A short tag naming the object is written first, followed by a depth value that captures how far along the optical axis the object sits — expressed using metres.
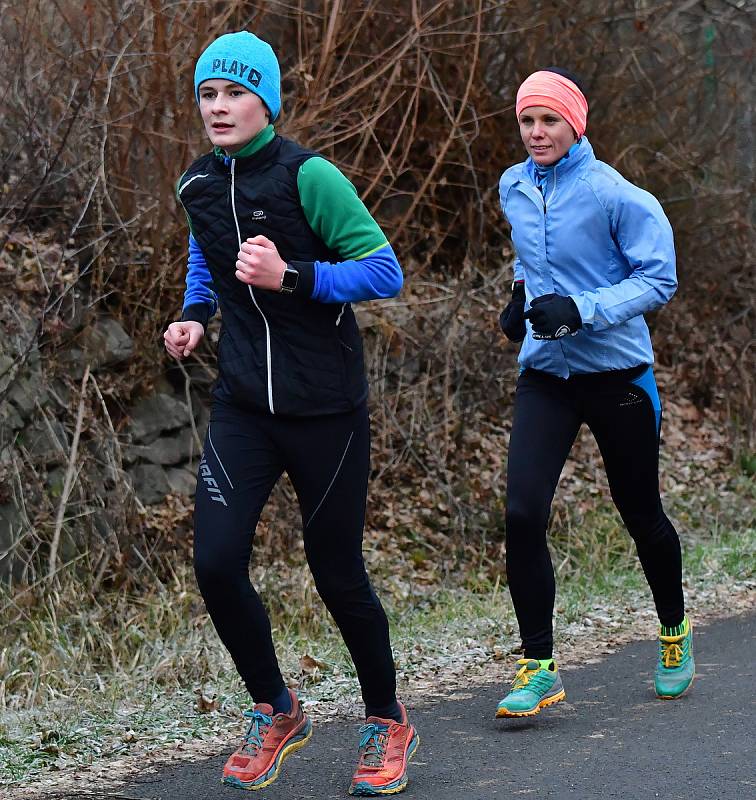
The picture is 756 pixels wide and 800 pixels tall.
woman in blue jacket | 9.04
